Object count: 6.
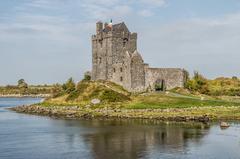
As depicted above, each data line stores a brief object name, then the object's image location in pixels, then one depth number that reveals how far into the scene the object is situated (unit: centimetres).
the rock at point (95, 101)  7433
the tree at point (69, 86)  8676
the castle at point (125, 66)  7688
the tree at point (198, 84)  8200
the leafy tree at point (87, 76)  8803
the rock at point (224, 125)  5138
